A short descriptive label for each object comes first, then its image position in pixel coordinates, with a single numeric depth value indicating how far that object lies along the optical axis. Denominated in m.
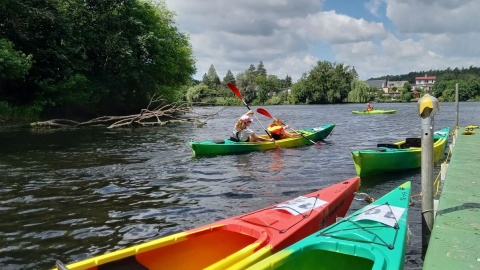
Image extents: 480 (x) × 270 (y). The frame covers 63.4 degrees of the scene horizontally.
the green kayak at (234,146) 10.95
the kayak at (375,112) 33.12
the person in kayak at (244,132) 11.58
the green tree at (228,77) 126.20
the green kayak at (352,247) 3.05
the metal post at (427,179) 4.11
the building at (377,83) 117.34
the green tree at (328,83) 70.75
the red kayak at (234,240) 3.07
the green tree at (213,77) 103.12
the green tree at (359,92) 67.69
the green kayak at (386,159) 7.83
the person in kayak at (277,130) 12.87
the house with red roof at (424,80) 137.93
